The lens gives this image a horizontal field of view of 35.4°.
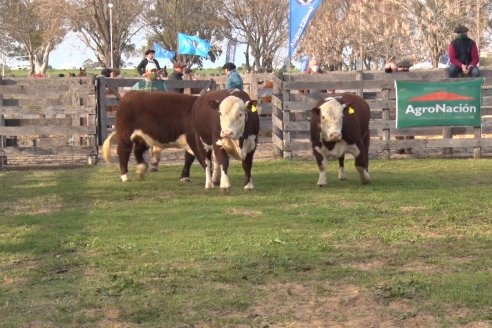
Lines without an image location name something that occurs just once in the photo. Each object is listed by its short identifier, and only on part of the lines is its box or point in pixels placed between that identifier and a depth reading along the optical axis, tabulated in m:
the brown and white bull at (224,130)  10.15
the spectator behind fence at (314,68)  17.05
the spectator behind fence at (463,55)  15.03
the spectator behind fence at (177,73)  16.55
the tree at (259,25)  47.06
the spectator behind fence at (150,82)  13.65
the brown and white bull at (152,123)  11.53
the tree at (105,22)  42.19
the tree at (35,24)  43.91
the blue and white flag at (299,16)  18.56
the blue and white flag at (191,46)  34.62
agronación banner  14.37
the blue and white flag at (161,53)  42.69
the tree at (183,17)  49.25
